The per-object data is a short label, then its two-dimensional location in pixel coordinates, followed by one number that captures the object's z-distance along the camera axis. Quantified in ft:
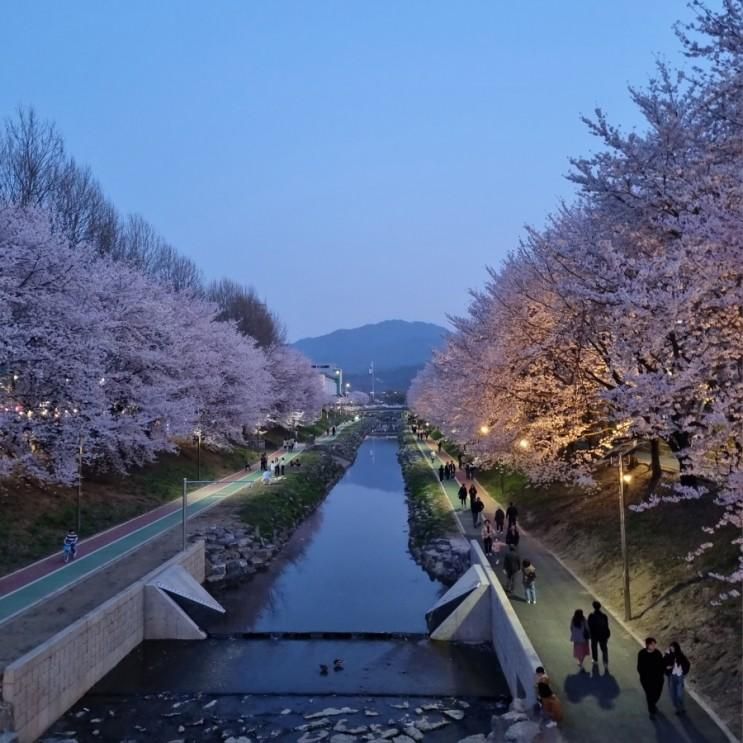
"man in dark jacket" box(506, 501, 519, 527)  79.56
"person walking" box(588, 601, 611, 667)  44.62
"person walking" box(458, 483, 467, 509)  110.42
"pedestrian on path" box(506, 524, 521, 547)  74.54
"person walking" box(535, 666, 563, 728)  37.96
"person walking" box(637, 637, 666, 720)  37.93
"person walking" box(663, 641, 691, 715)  37.78
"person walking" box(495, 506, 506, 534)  89.15
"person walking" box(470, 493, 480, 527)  96.32
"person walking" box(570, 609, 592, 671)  44.88
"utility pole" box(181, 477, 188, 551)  77.87
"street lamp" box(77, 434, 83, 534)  77.66
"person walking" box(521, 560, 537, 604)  59.31
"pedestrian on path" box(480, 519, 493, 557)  79.61
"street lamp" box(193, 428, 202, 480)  128.36
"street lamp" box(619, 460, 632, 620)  52.26
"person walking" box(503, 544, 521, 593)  63.26
